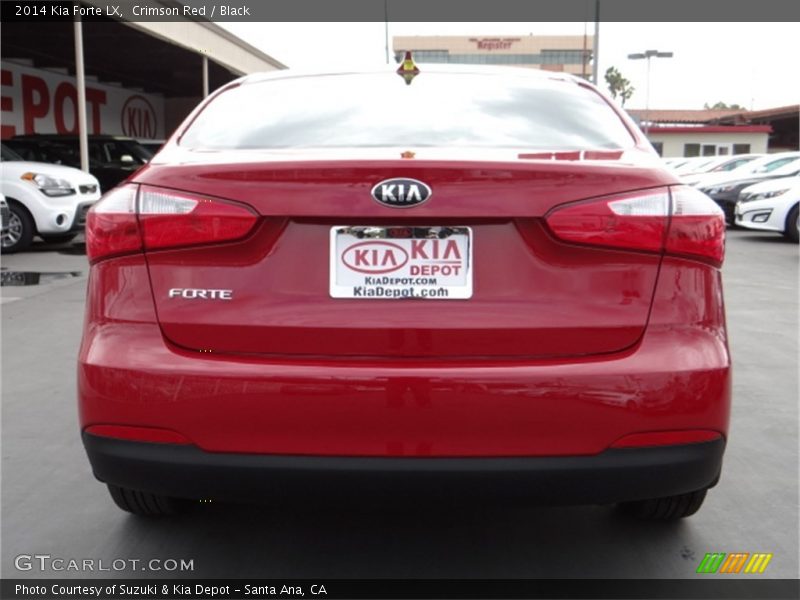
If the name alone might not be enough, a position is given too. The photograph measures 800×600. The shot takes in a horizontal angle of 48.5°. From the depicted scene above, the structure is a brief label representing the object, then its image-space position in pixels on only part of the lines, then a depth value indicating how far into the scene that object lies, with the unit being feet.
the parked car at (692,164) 82.69
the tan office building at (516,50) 356.38
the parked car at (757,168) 57.67
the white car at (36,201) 37.63
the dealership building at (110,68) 61.67
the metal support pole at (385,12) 130.89
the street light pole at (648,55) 140.67
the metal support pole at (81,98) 48.37
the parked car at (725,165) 72.02
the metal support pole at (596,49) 99.40
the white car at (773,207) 44.19
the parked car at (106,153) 53.21
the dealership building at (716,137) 166.09
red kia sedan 7.16
